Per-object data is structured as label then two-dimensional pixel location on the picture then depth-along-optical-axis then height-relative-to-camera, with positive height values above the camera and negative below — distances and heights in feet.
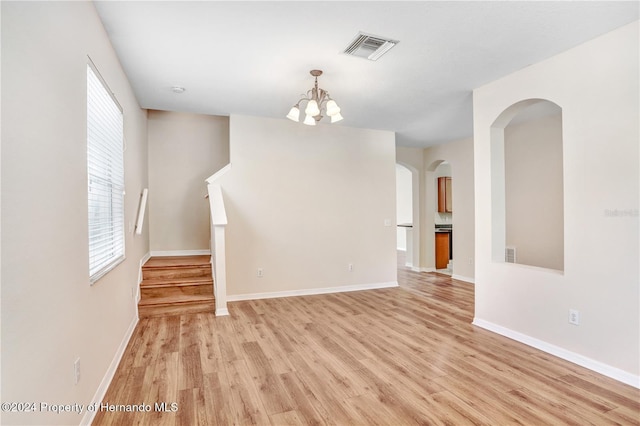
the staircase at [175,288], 12.91 -3.14
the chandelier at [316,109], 9.90 +3.28
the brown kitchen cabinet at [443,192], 23.90 +1.51
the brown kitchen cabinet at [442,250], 22.98 -2.69
